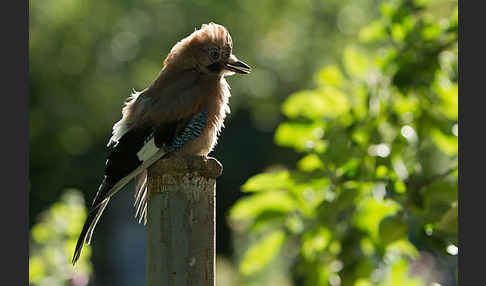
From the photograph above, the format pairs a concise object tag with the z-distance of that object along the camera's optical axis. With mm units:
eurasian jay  6184
